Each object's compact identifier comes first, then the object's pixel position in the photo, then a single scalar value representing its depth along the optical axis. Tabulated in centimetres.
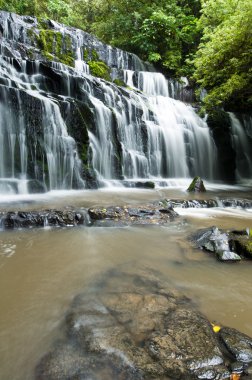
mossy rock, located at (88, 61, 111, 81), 1518
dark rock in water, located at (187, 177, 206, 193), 930
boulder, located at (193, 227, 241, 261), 364
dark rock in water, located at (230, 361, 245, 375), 165
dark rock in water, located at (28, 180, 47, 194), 789
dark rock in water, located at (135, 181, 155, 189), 970
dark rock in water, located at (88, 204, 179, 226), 534
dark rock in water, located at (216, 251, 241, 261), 360
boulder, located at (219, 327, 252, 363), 177
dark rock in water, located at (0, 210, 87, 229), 478
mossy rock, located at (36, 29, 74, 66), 1448
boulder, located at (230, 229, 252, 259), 371
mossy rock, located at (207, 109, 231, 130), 1439
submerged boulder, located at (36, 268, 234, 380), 166
